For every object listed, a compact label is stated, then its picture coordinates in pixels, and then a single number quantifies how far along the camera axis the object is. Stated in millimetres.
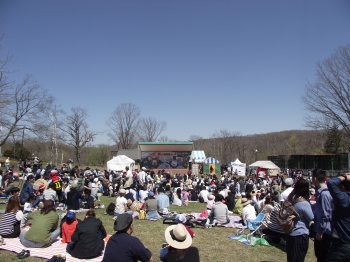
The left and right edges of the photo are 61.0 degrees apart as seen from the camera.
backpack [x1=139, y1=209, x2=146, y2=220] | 10289
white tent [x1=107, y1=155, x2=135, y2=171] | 29016
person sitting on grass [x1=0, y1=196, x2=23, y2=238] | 6734
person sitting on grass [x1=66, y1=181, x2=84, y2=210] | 10625
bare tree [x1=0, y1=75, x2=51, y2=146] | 26703
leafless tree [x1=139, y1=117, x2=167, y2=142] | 70769
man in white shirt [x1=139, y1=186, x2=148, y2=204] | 12739
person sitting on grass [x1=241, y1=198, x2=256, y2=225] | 9045
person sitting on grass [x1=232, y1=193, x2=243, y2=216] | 11642
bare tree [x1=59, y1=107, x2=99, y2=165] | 53931
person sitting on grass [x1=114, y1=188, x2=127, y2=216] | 10359
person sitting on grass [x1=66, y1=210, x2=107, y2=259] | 5715
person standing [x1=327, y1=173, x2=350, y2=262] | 3396
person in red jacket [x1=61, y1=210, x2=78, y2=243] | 6621
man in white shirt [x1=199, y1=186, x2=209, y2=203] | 15382
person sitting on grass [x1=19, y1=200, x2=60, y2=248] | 6301
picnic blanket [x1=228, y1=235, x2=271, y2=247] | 7123
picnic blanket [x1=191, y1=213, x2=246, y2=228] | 9282
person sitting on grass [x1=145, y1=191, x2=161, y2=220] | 10219
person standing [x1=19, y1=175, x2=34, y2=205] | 10289
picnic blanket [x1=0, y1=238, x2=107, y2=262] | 5803
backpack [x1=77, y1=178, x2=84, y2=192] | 11391
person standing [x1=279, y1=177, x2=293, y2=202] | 6863
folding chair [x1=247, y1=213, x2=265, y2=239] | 8320
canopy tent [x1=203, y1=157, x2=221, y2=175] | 32322
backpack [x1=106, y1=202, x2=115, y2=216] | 10766
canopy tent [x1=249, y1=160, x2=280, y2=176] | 27875
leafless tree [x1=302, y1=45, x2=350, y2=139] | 26059
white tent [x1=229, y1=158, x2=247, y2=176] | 33219
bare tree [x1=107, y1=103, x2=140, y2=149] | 68625
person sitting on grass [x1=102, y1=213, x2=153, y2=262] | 3441
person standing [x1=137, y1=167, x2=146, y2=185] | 17469
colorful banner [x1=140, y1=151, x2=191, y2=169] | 31766
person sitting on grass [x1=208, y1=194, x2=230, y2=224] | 9297
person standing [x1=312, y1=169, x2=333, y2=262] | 4035
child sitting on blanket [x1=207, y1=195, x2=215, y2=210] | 11297
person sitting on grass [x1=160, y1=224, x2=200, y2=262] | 3559
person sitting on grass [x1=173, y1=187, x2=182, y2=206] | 14405
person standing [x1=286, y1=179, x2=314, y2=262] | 3928
